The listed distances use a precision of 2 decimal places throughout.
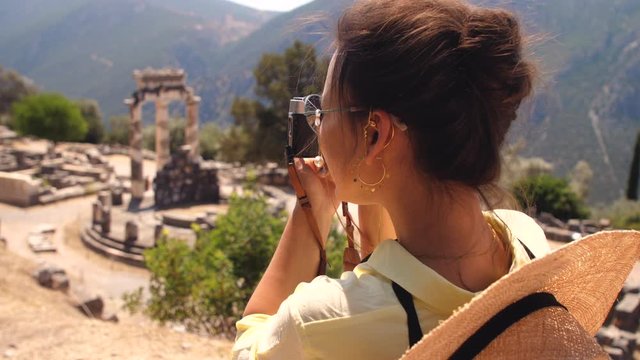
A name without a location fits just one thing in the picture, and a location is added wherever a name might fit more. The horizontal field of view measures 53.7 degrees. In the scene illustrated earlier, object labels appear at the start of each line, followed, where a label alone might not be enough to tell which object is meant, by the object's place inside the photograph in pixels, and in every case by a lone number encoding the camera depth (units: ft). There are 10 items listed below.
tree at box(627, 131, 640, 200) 87.20
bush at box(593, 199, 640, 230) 64.49
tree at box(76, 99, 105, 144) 138.00
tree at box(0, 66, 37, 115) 169.60
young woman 3.99
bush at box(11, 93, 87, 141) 106.73
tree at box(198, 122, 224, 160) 123.54
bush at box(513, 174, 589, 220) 69.36
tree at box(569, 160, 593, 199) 102.95
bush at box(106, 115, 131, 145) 141.69
